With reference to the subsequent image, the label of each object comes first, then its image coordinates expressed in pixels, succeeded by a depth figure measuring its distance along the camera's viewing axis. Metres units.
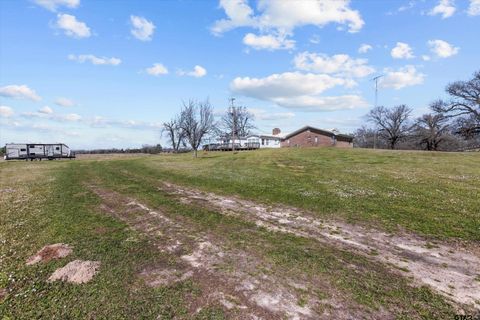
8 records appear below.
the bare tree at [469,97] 49.66
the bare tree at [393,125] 75.75
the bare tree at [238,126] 87.19
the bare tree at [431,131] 62.56
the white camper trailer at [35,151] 63.38
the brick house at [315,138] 69.48
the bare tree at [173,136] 95.62
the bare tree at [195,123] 72.31
